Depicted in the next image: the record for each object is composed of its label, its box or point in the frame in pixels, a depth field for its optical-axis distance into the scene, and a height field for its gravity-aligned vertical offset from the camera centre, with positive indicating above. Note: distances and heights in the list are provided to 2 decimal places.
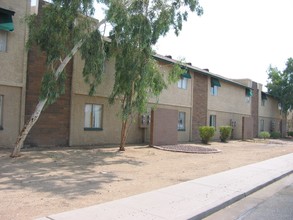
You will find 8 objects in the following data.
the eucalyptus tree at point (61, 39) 9.81 +3.06
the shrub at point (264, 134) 29.41 -0.89
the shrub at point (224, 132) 22.81 -0.61
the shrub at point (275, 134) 33.50 -1.02
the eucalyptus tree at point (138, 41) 11.11 +3.52
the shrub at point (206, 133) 20.12 -0.65
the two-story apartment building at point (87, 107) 11.65 +0.83
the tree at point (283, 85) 34.57 +5.37
